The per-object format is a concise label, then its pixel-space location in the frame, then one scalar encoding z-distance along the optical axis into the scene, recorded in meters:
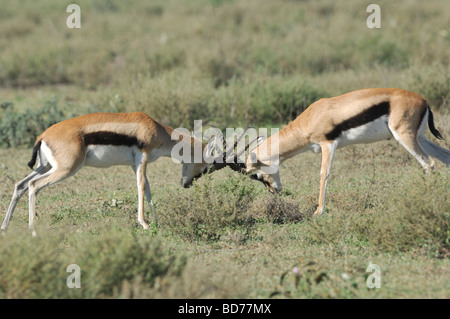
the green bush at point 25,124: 11.16
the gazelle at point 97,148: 6.53
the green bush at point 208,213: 6.50
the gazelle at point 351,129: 7.05
